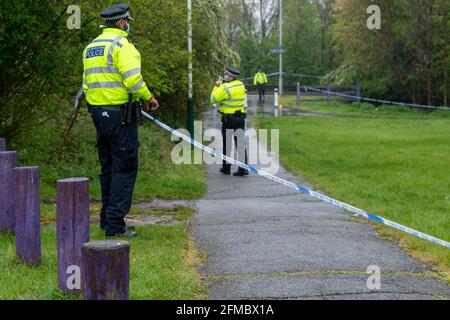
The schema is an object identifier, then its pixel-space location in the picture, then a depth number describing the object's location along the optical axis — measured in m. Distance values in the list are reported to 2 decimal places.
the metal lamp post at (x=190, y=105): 29.28
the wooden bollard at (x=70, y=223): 9.93
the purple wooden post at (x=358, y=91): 74.81
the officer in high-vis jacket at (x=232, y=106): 24.78
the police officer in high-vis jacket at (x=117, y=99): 12.87
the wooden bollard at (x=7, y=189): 13.59
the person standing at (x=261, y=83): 70.75
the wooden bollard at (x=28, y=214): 11.42
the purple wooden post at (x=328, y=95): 75.30
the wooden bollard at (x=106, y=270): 7.22
